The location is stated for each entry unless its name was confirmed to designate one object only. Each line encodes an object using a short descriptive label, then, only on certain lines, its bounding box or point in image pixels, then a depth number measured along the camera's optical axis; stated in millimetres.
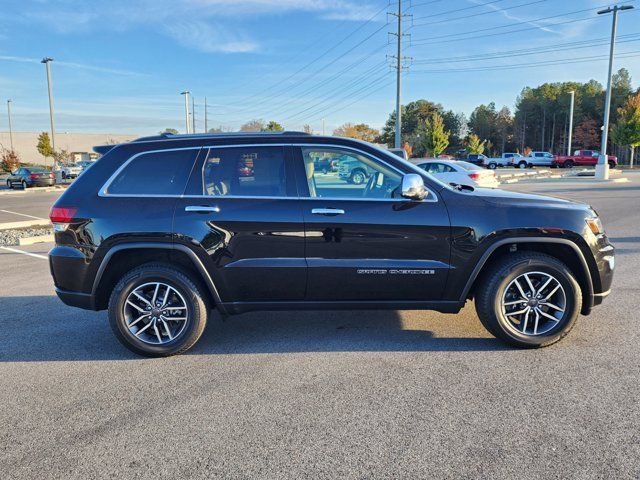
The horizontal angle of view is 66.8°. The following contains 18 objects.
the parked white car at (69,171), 39125
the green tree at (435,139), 59344
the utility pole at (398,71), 35703
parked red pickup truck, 51562
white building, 81188
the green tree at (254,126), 81831
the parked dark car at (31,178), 32344
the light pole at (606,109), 27172
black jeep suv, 4102
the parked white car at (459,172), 17133
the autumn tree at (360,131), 97312
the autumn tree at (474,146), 71312
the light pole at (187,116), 44719
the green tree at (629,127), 51594
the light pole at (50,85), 36594
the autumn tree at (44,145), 62594
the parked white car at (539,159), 56500
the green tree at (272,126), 79631
